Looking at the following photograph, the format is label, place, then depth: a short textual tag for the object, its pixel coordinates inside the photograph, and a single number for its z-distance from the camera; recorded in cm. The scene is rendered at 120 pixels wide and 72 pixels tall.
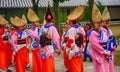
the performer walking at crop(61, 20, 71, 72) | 1068
